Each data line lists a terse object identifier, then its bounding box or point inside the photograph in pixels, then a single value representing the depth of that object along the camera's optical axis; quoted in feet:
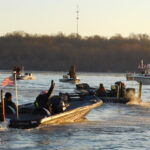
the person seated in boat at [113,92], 129.08
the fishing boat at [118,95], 124.16
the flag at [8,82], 67.46
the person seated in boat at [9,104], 68.74
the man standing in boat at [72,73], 308.97
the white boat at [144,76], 275.63
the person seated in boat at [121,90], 129.70
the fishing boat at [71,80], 300.98
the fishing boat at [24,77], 358.55
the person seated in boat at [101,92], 126.25
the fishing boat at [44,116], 63.16
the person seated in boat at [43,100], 69.31
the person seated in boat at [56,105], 74.95
